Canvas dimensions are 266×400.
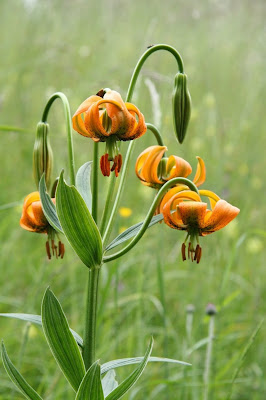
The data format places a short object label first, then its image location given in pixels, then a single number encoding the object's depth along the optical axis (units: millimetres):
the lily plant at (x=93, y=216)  1086
